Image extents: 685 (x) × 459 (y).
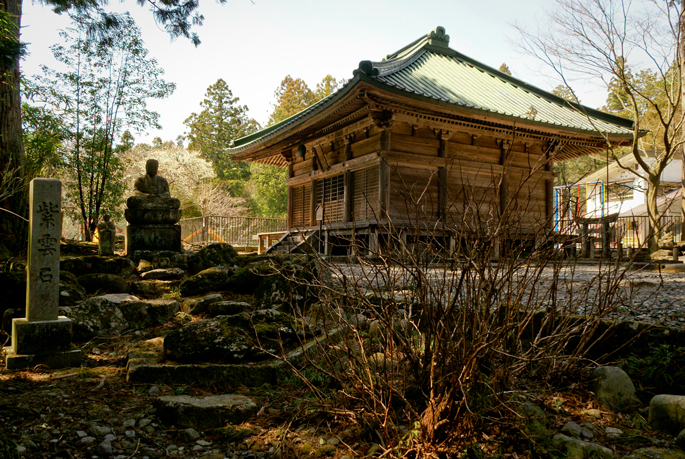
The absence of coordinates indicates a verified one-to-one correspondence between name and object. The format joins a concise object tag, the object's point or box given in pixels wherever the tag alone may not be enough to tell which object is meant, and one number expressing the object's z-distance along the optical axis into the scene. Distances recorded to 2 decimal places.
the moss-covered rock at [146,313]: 5.34
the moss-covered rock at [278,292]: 5.29
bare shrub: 2.30
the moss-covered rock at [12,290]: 5.19
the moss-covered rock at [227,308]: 5.14
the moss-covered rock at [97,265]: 6.86
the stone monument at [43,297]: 4.05
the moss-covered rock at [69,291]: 5.36
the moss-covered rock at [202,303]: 5.62
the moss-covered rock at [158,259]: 7.90
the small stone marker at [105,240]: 8.25
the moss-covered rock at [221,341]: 3.70
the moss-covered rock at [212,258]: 7.55
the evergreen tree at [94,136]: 11.69
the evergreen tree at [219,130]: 35.53
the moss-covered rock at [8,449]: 1.79
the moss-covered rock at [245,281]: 6.26
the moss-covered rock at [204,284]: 6.37
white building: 26.05
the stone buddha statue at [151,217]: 8.51
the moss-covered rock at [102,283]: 6.37
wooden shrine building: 10.38
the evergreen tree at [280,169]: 29.77
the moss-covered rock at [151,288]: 6.54
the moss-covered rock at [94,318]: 4.87
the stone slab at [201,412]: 2.86
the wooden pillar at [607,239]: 10.48
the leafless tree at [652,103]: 10.11
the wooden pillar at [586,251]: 12.39
